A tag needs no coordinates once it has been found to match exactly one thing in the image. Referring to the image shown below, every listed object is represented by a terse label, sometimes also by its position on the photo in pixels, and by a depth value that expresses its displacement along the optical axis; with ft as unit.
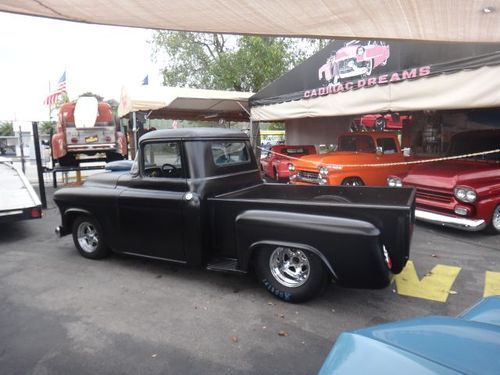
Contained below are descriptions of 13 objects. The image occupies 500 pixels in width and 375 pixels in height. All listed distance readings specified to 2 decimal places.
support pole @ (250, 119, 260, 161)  38.22
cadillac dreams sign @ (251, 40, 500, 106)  18.84
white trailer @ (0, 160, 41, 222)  20.27
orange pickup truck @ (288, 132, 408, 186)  26.11
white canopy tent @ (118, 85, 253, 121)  34.40
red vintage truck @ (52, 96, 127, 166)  37.83
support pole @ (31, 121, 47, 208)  28.58
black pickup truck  10.87
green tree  65.26
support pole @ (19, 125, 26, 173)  37.45
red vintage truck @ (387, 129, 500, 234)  18.60
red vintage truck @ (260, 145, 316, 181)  34.99
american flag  40.88
